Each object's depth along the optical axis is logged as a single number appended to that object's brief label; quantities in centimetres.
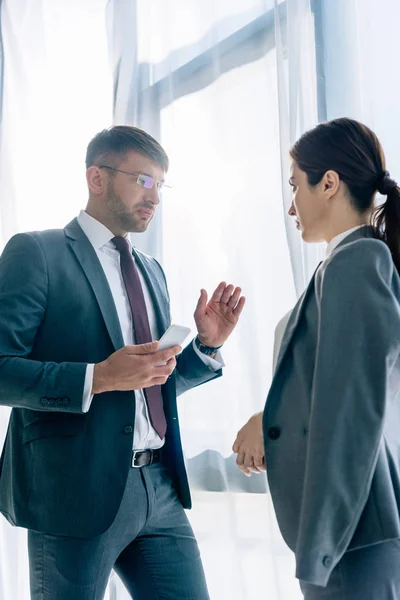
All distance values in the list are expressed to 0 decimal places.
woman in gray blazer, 96
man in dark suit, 136
